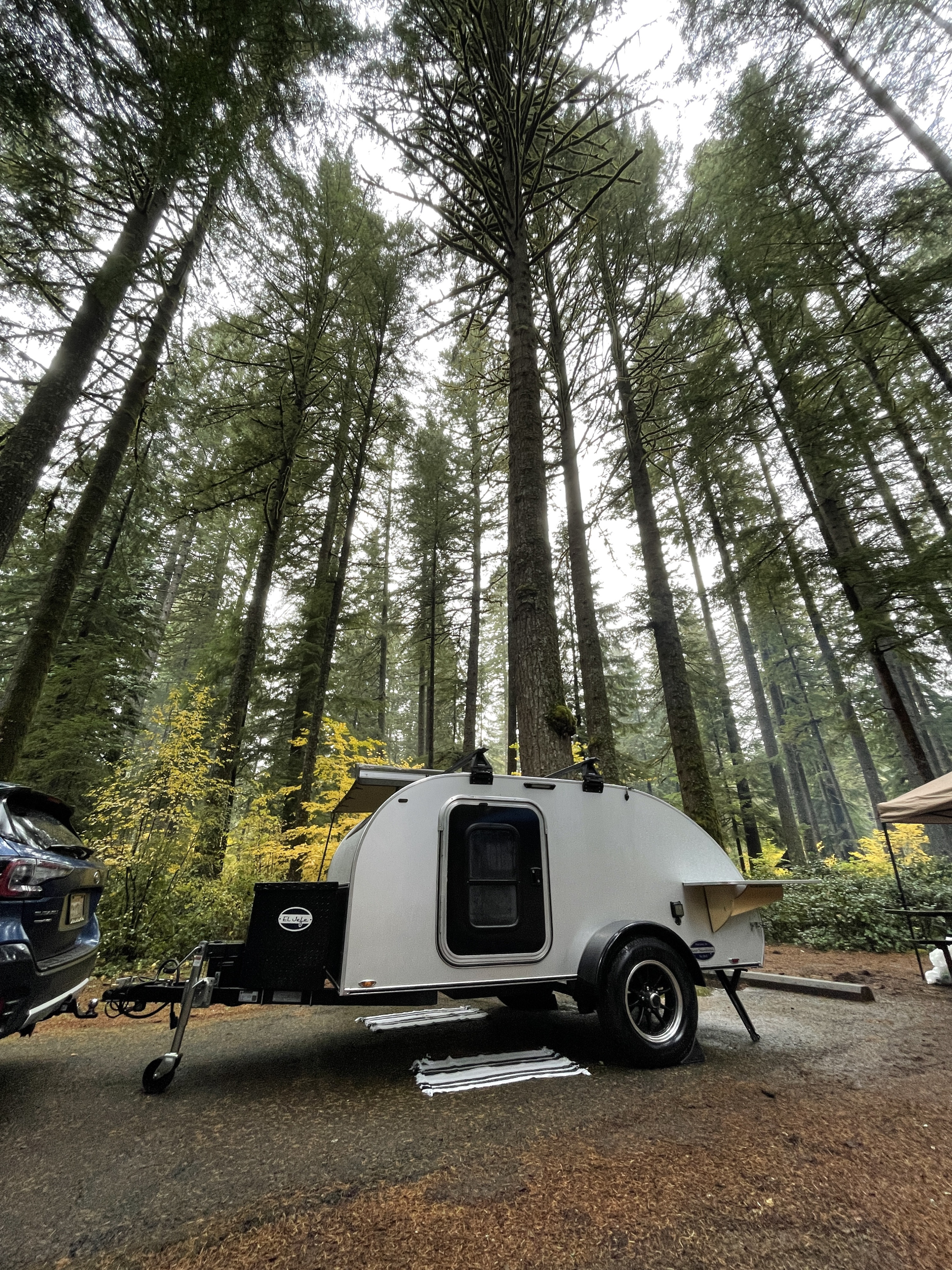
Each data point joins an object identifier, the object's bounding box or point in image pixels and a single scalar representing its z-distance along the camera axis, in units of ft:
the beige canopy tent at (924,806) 21.74
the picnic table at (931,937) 19.30
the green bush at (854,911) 27.86
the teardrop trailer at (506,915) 10.30
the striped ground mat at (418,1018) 13.97
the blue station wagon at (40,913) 8.27
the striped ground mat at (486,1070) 10.37
